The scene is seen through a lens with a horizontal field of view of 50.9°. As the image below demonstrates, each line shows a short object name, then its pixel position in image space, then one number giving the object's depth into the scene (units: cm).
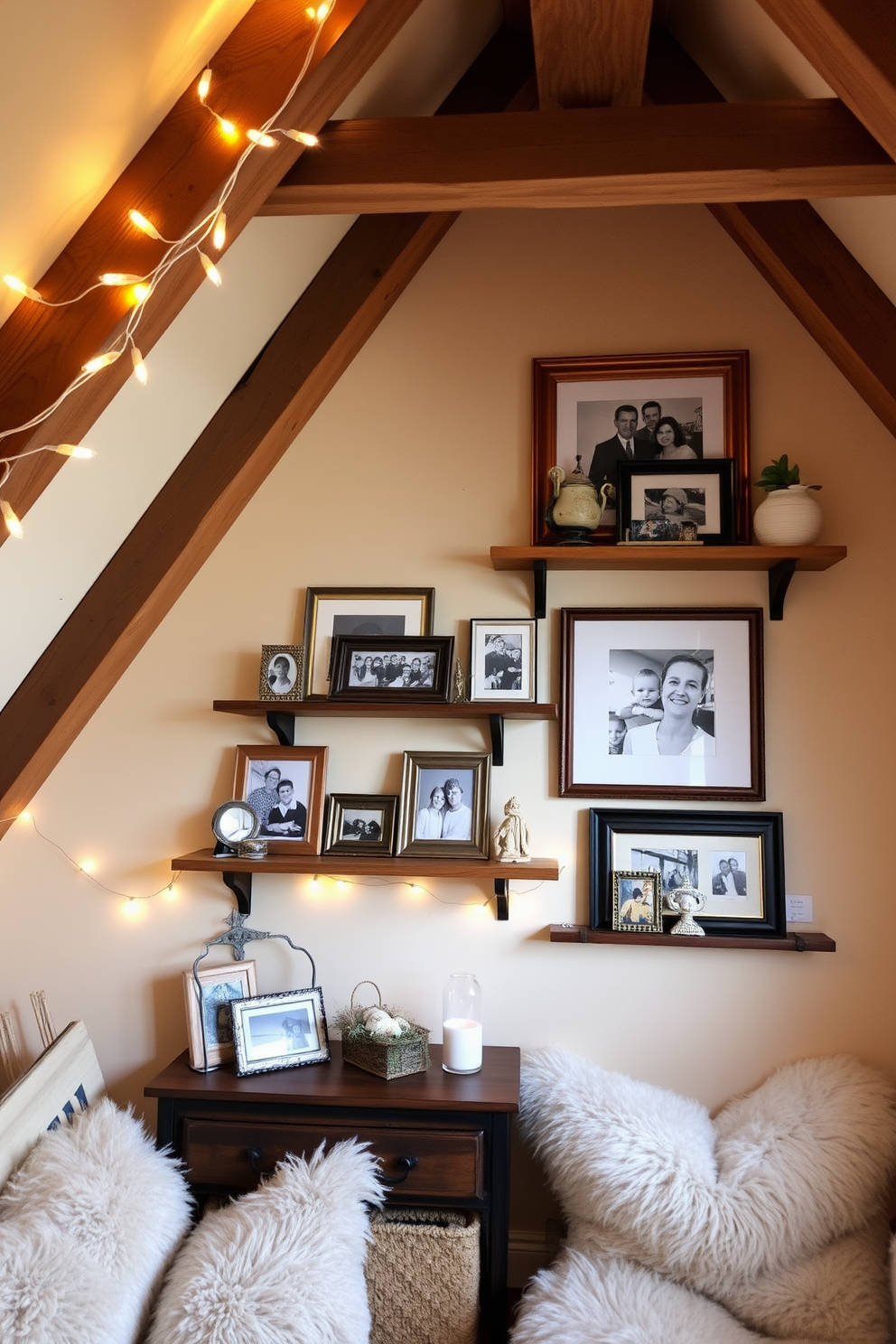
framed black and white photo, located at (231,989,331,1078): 231
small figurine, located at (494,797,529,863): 238
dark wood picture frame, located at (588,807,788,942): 238
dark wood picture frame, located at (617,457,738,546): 246
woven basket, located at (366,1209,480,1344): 208
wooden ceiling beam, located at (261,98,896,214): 167
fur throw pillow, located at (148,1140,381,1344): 173
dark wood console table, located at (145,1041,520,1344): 215
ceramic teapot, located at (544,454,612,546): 237
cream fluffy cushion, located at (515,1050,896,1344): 201
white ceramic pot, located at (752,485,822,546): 231
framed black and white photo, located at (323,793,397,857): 250
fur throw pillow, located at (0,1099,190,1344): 165
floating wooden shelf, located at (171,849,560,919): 229
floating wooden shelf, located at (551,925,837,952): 231
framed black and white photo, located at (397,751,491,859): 246
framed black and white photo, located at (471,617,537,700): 250
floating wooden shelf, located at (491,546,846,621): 229
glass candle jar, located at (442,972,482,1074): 228
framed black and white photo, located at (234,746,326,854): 253
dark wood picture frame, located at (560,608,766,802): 243
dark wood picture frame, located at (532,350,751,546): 249
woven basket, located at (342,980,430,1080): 225
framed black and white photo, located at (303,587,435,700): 256
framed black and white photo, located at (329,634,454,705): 248
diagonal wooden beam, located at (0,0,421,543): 155
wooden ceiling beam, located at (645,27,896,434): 223
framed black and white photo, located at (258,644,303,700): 251
